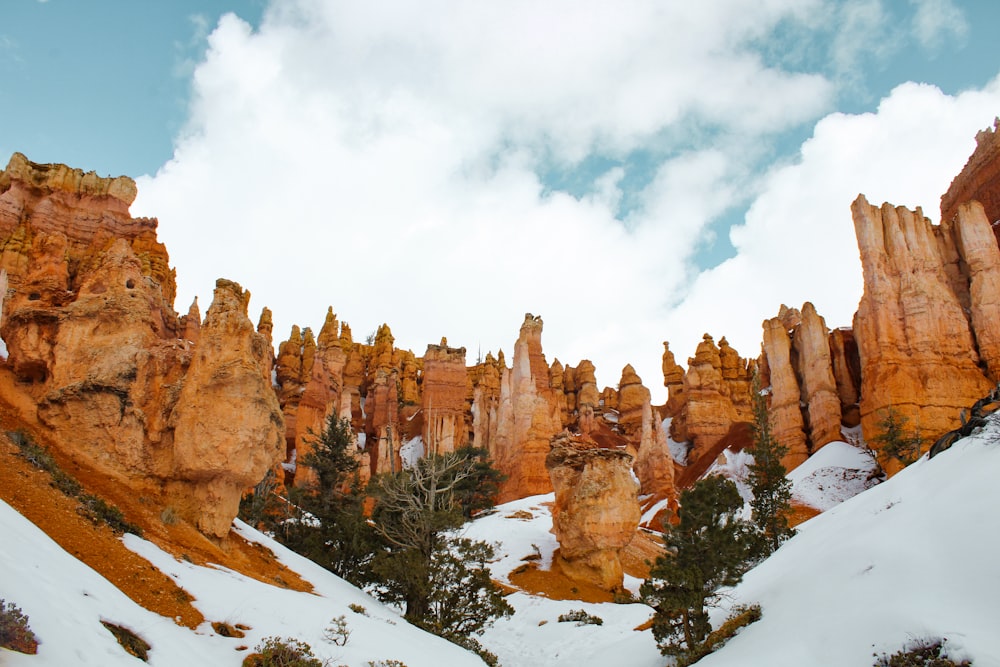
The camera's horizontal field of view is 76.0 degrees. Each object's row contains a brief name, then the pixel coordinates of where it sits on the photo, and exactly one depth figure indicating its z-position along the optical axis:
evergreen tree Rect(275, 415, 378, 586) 24.52
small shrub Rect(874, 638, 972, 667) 9.09
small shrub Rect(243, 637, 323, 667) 10.18
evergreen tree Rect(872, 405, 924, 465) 35.41
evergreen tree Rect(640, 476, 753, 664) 15.29
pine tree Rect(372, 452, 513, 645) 19.77
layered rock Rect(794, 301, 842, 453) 46.22
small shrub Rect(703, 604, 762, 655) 14.51
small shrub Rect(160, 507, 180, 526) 16.48
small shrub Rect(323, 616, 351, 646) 12.62
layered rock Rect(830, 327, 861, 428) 46.81
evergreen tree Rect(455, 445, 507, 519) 42.50
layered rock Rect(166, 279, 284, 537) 17.75
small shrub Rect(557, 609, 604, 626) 25.14
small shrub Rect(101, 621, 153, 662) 8.14
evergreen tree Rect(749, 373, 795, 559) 29.72
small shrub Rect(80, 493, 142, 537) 13.66
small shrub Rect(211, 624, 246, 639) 11.09
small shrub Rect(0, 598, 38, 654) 6.06
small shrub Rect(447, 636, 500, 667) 17.86
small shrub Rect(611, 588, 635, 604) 29.97
